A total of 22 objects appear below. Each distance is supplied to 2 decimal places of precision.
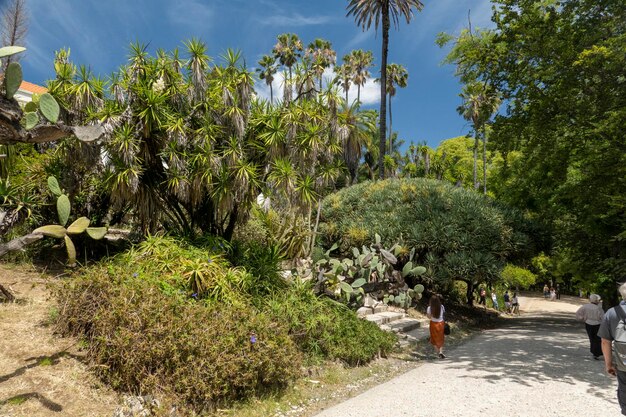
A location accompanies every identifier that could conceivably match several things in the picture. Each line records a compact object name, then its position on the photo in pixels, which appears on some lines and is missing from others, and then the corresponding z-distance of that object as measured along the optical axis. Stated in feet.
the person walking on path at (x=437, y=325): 27.25
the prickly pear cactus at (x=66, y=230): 16.53
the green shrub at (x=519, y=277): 101.65
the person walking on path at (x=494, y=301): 68.28
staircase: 31.67
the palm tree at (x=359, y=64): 138.54
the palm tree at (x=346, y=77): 137.80
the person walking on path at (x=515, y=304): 69.80
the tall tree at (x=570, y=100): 31.27
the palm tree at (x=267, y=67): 133.69
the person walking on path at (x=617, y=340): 11.94
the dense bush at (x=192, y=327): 15.16
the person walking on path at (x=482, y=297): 69.77
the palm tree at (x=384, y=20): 69.00
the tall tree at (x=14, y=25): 78.43
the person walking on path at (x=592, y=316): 25.92
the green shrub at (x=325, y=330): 22.06
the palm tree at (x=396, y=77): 134.21
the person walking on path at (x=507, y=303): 71.69
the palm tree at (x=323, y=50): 132.26
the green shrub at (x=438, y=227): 41.06
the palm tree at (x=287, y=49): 130.52
